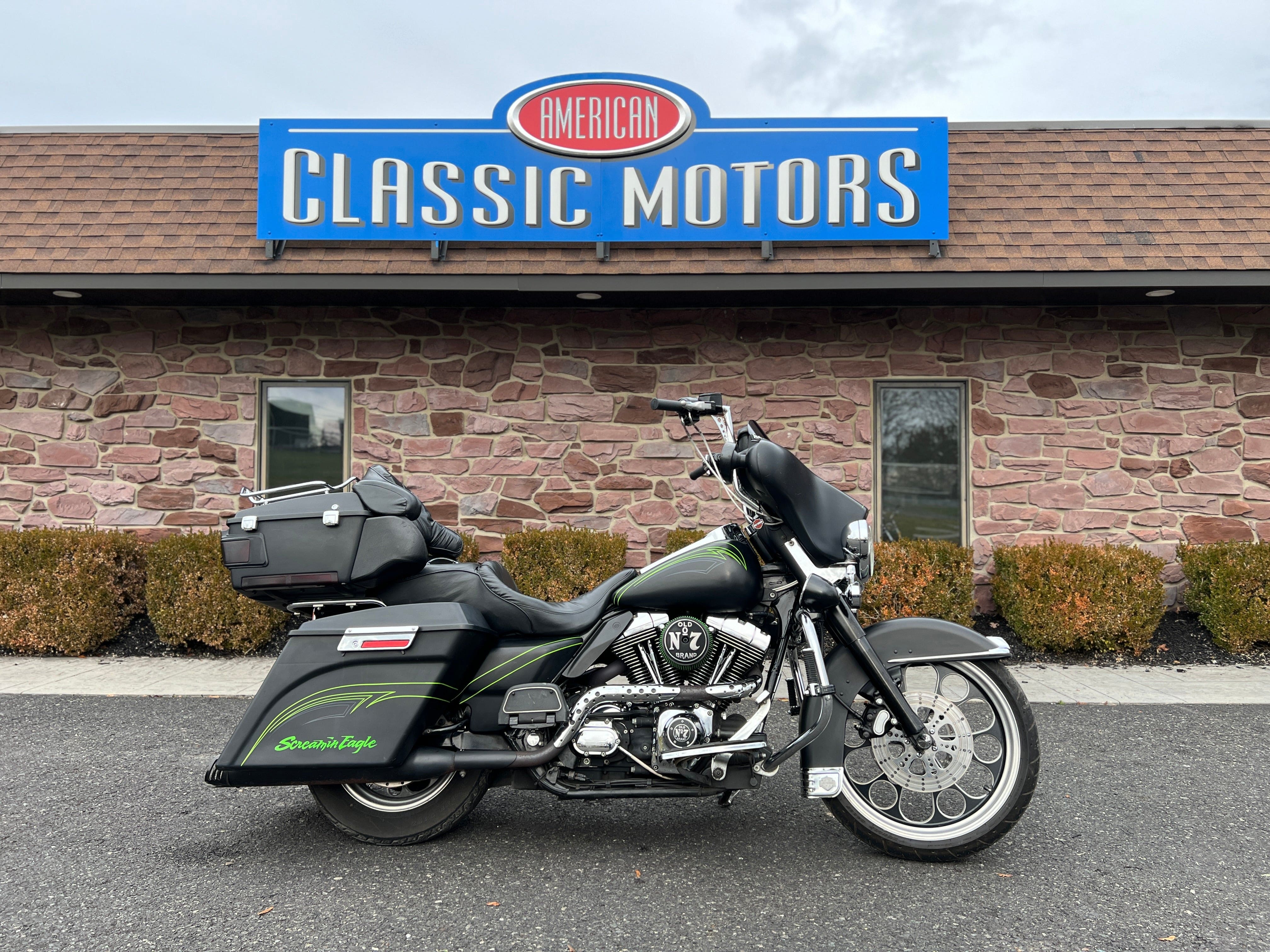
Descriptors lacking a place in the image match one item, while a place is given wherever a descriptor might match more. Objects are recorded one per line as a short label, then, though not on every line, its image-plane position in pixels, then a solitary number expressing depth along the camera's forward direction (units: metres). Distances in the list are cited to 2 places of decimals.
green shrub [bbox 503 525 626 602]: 6.07
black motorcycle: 2.76
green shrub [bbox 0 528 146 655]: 5.96
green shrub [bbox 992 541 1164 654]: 5.86
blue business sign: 6.46
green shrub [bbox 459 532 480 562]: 6.49
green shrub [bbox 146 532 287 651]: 5.91
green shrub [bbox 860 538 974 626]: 5.97
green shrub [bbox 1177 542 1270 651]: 5.90
